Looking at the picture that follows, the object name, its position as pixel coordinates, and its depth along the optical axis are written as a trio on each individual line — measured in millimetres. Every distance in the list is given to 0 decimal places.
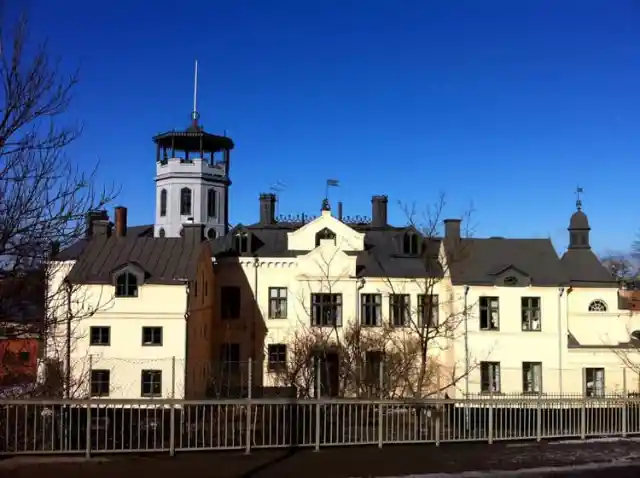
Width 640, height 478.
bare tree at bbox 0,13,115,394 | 8922
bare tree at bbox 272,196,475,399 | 26259
